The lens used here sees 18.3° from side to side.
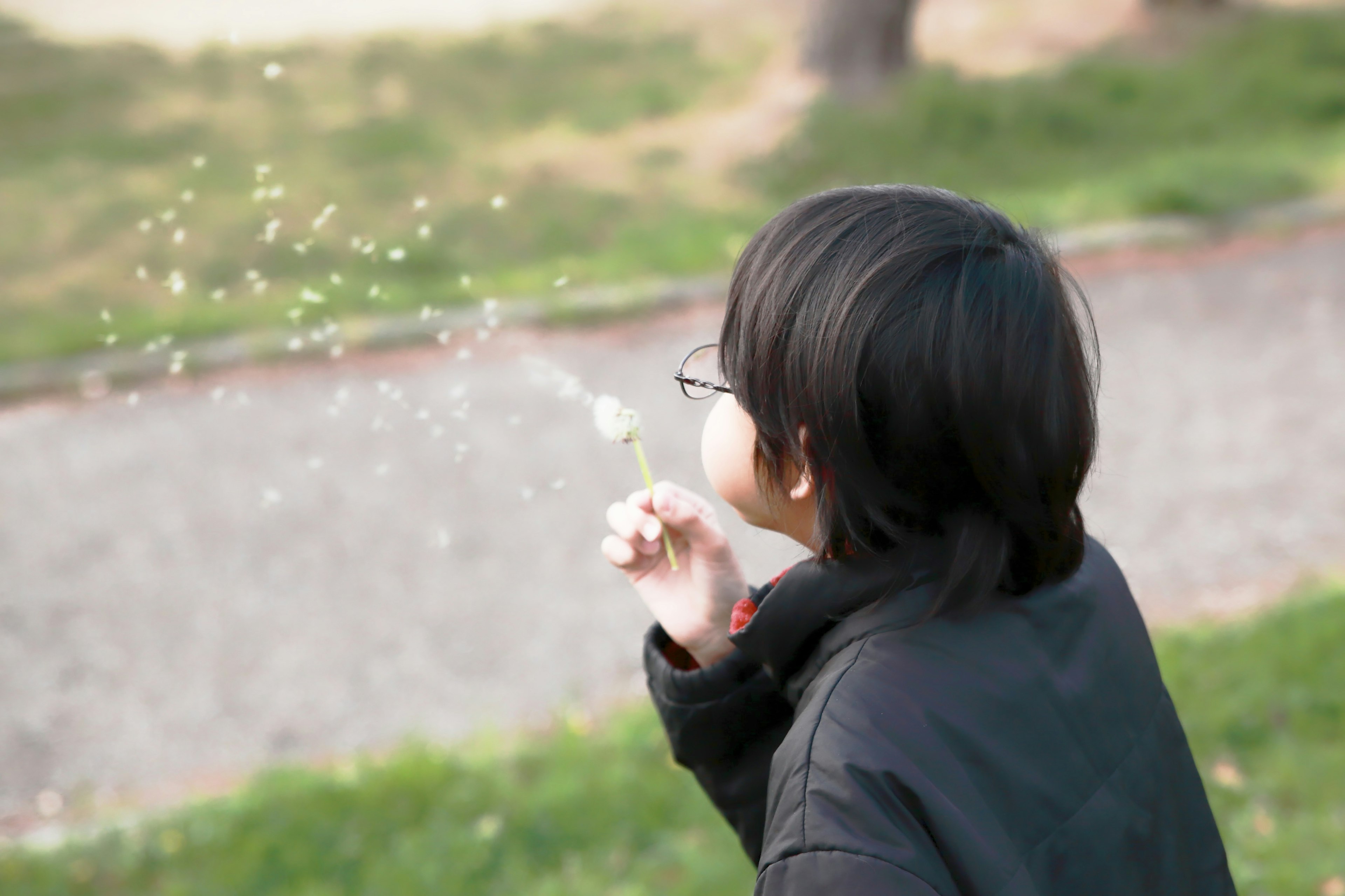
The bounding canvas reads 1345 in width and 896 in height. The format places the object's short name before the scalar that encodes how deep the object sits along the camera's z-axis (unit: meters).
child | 2.40
